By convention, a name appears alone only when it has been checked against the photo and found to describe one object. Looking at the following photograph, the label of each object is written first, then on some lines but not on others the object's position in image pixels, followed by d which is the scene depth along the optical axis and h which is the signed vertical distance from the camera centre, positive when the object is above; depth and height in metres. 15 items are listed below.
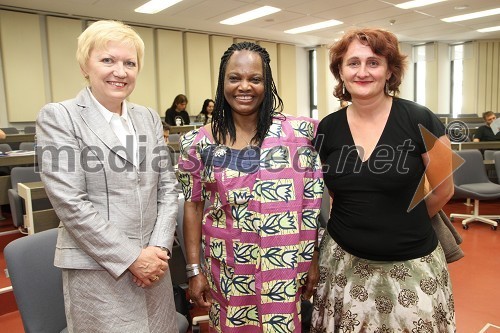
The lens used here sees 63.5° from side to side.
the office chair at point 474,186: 4.38 -0.80
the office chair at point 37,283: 1.54 -0.60
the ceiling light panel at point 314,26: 8.74 +2.10
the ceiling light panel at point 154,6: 6.74 +2.04
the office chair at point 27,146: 5.07 -0.22
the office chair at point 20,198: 3.61 -0.62
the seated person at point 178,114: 7.79 +0.19
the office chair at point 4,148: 4.81 -0.23
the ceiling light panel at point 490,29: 10.55 +2.23
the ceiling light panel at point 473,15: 8.47 +2.15
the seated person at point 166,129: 4.66 -0.06
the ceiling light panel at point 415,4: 7.29 +2.06
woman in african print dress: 1.34 -0.28
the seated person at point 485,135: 6.30 -0.33
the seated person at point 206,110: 8.05 +0.26
